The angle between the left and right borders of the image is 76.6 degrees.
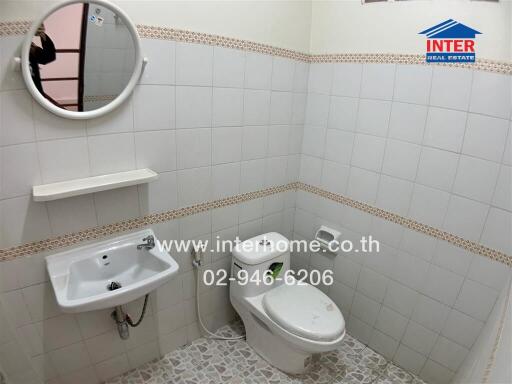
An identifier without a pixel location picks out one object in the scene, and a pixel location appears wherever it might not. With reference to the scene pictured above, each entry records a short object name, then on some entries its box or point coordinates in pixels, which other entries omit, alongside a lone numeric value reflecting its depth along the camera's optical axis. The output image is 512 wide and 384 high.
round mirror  1.14
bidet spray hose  1.82
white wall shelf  1.21
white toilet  1.61
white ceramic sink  1.23
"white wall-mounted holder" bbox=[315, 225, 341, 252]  2.03
